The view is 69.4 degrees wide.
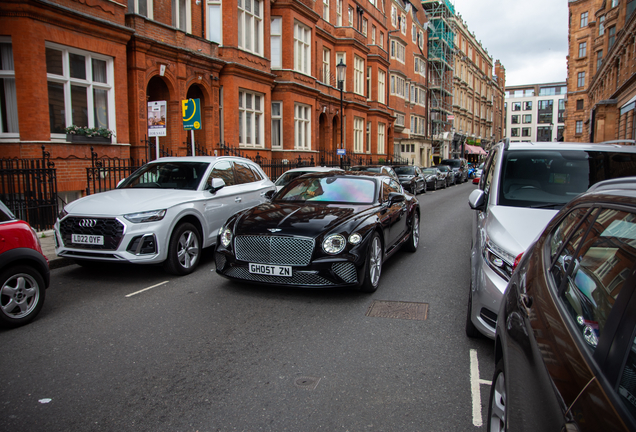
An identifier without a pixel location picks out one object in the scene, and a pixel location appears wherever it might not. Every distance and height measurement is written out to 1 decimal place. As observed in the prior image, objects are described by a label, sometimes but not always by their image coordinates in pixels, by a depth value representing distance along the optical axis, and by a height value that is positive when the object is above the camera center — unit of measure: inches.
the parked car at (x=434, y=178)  1103.7 -19.3
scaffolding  2188.7 +522.0
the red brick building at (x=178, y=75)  461.1 +134.5
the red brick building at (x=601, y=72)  1121.4 +351.1
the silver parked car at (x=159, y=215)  244.4 -25.8
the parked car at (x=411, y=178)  892.0 -15.4
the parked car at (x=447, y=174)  1263.5 -10.4
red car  178.1 -41.4
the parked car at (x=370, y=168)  757.9 +3.6
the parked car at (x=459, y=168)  1477.2 +7.5
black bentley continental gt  211.3 -34.0
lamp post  890.3 +193.8
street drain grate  199.2 -62.9
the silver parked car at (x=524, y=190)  154.7 -8.9
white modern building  5083.7 +648.1
